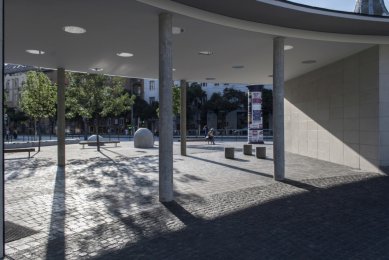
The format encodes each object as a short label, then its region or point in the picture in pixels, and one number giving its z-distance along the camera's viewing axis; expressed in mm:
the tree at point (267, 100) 62250
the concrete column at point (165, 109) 8273
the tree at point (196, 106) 67438
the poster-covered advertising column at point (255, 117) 30406
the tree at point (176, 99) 30927
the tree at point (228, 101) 64875
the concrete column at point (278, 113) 10898
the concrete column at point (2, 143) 4941
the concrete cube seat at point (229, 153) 17495
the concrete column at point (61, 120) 15141
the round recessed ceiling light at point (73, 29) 9609
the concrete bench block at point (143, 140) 26469
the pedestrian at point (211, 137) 30516
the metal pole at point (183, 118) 19306
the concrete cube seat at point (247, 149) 19438
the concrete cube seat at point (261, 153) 17562
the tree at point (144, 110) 68500
